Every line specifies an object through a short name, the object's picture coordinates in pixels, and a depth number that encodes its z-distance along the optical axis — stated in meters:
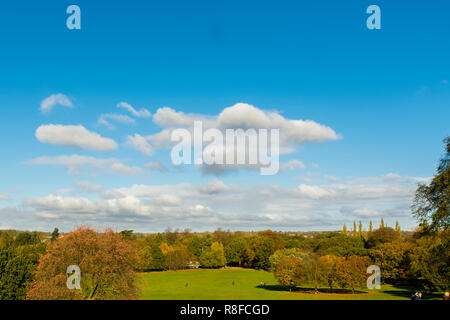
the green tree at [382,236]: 117.62
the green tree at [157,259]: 121.56
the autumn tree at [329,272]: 69.31
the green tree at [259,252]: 122.44
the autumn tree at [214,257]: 134.25
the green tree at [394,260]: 87.81
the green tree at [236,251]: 139.62
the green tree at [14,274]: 47.26
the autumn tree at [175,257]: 126.19
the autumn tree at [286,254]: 81.25
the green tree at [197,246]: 143.12
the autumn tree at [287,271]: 71.94
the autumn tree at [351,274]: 67.56
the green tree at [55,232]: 139.36
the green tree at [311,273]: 69.62
